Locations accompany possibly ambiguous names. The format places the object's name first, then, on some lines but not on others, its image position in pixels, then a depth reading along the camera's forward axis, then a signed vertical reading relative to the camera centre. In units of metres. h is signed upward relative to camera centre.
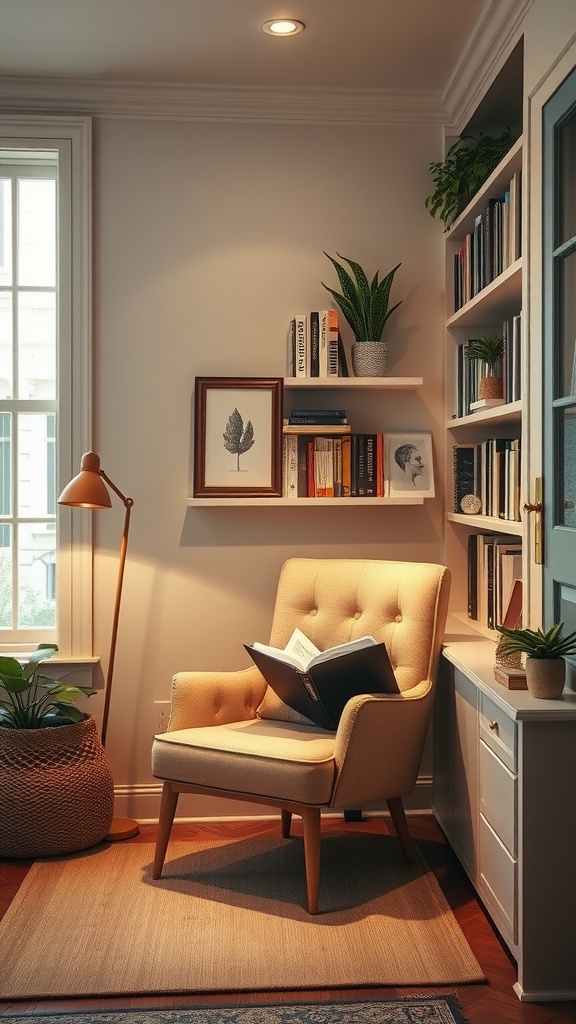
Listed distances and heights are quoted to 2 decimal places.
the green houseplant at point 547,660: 2.28 -0.38
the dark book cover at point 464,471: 3.50 +0.14
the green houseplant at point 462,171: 3.29 +1.23
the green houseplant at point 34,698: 3.14 -0.68
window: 3.60 +0.40
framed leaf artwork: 3.51 +0.28
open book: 2.84 -0.53
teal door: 2.33 +0.39
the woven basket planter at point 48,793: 3.06 -0.96
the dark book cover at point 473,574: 3.45 -0.25
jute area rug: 2.33 -1.18
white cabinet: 2.22 -0.81
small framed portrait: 3.56 +0.16
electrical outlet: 3.57 -0.81
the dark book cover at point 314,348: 3.46 +0.59
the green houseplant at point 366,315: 3.48 +0.72
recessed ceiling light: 2.95 +1.55
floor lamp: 3.12 +0.02
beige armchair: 2.71 -0.71
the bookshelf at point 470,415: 3.03 +0.32
